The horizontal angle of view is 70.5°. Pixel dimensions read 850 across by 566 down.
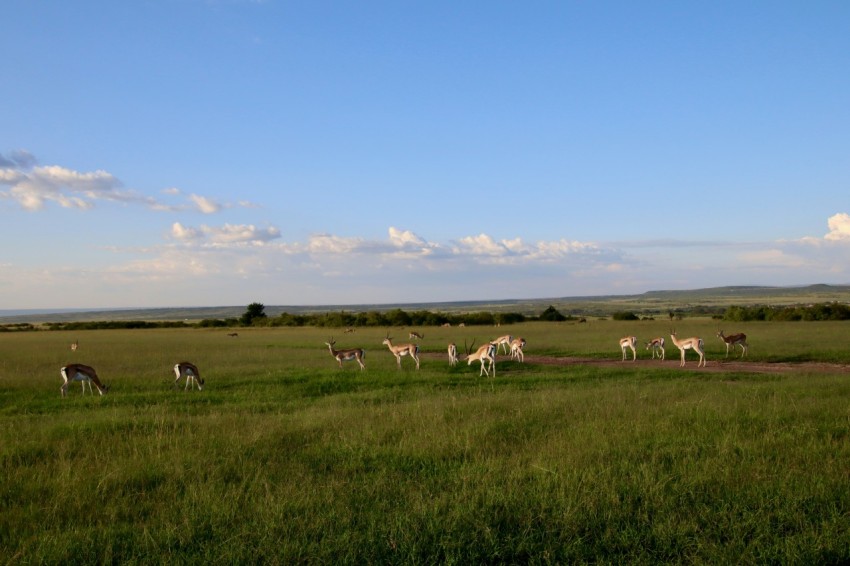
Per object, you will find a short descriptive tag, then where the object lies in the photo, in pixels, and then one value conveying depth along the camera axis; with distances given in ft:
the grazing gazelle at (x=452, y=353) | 80.16
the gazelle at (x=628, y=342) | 85.94
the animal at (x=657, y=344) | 88.94
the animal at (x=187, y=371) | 56.39
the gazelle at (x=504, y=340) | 92.88
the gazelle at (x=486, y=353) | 71.36
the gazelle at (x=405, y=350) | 78.79
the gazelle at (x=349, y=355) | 75.03
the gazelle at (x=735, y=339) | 89.92
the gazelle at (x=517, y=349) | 83.88
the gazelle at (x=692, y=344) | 78.38
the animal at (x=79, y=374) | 53.78
